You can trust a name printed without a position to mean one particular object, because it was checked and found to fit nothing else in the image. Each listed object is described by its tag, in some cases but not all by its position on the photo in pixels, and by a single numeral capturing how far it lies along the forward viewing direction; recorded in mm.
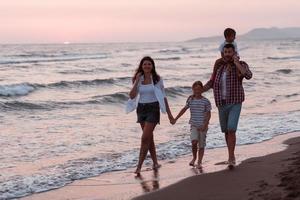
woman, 10858
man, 9975
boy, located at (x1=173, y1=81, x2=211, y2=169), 11214
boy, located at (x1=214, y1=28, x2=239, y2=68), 10066
